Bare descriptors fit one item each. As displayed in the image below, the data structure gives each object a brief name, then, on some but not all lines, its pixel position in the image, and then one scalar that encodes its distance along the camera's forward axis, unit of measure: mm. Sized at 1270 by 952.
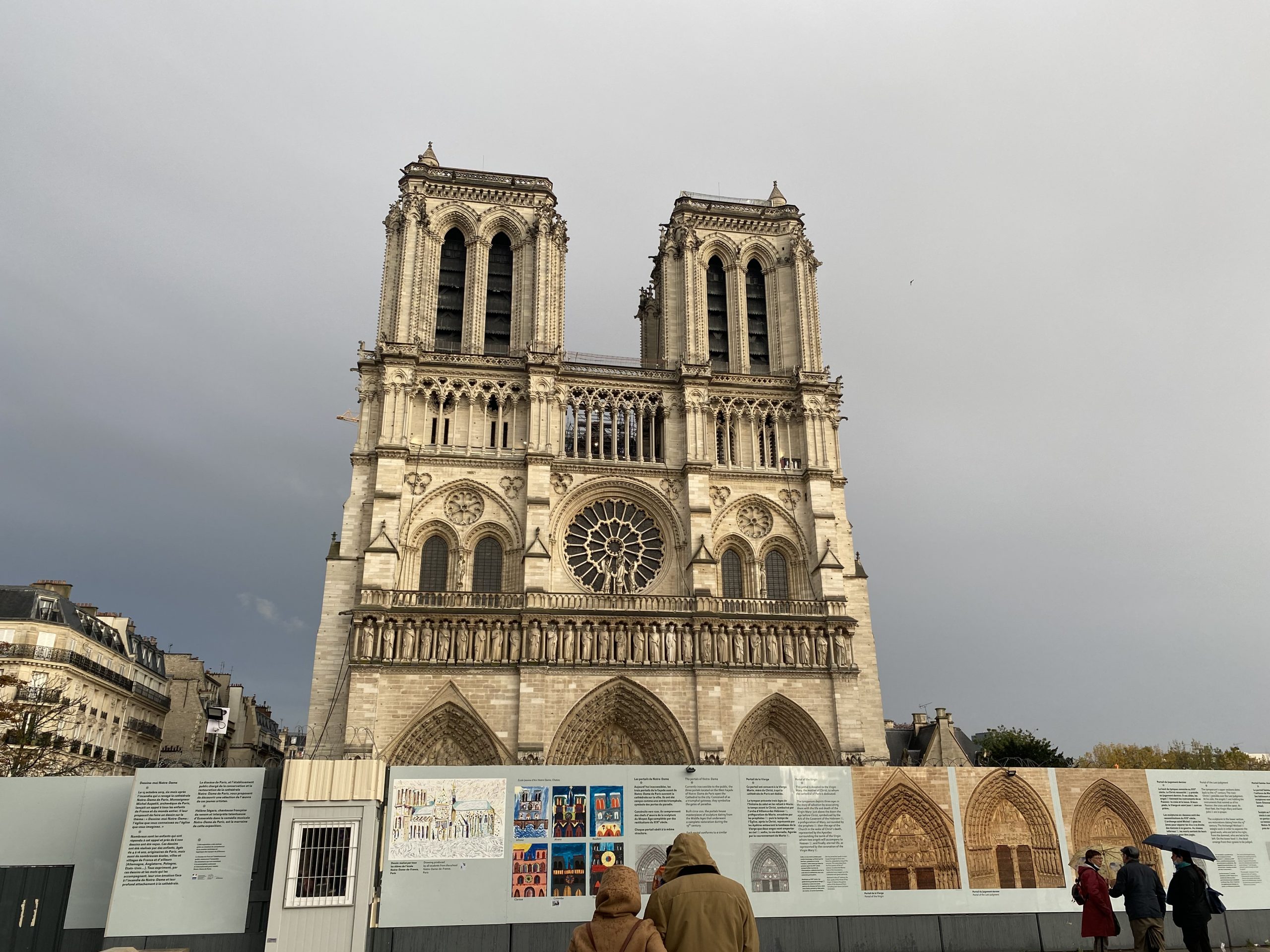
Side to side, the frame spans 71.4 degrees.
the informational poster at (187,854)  11828
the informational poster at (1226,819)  14742
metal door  11742
